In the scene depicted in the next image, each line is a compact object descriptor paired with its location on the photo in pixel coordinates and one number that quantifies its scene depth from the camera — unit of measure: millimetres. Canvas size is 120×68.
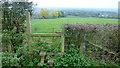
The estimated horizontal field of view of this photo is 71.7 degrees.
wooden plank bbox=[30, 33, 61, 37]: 2240
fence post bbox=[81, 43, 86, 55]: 2388
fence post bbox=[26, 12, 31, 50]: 2204
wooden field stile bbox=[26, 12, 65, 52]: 2217
